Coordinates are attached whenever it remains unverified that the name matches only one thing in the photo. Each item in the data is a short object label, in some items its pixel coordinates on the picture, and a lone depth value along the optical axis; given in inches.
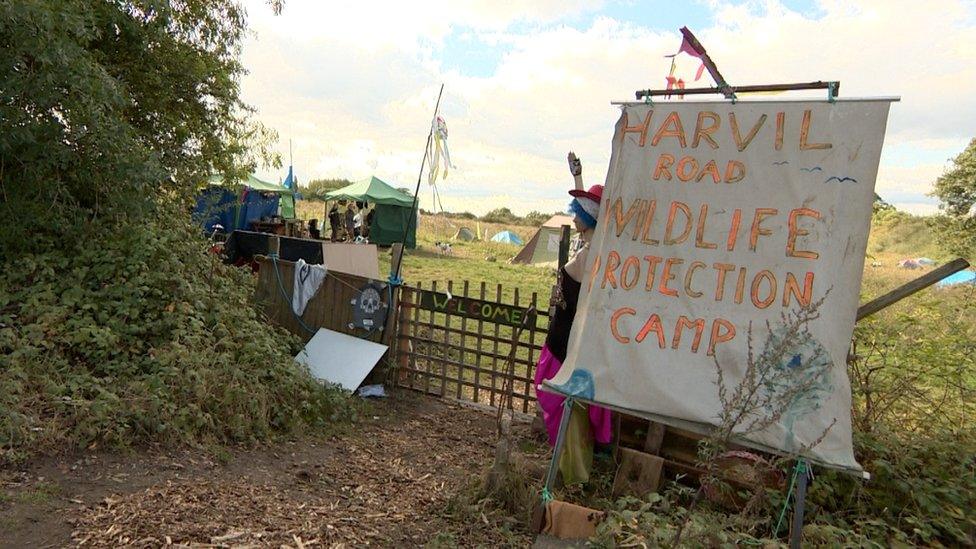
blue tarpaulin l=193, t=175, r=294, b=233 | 731.4
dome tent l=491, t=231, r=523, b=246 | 1133.1
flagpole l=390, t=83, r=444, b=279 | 239.5
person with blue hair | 169.0
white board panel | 243.4
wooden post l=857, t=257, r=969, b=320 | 130.6
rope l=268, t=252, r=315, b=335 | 270.3
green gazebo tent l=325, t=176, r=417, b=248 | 836.6
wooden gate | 233.5
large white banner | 120.5
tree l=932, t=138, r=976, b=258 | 844.6
